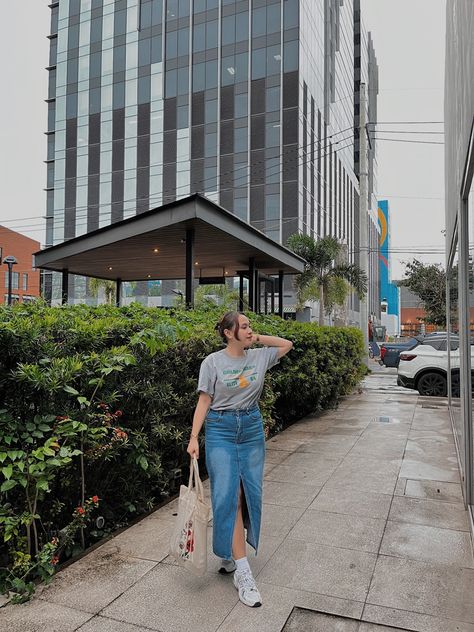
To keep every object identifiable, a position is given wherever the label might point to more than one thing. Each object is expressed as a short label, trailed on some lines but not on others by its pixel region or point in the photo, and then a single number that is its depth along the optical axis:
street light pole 19.75
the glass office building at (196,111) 39.09
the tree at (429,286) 30.45
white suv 13.16
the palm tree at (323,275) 25.77
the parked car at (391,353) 22.95
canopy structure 11.59
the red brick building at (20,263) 51.81
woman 3.18
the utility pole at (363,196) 20.86
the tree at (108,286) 27.48
